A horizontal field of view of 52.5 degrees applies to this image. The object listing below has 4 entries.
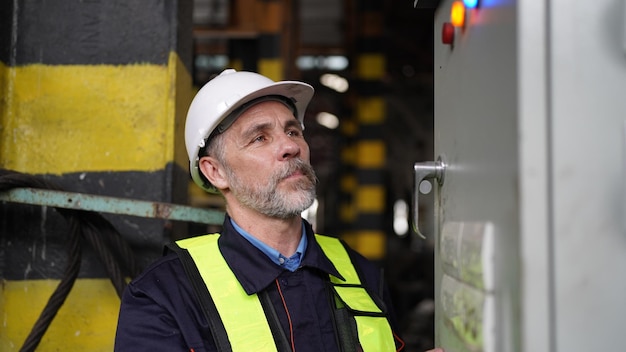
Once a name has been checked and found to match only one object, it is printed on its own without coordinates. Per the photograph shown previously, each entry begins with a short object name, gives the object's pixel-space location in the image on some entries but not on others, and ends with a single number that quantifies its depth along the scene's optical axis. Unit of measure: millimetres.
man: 1575
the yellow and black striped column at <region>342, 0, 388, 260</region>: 7758
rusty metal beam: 1889
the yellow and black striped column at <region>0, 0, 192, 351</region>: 2061
